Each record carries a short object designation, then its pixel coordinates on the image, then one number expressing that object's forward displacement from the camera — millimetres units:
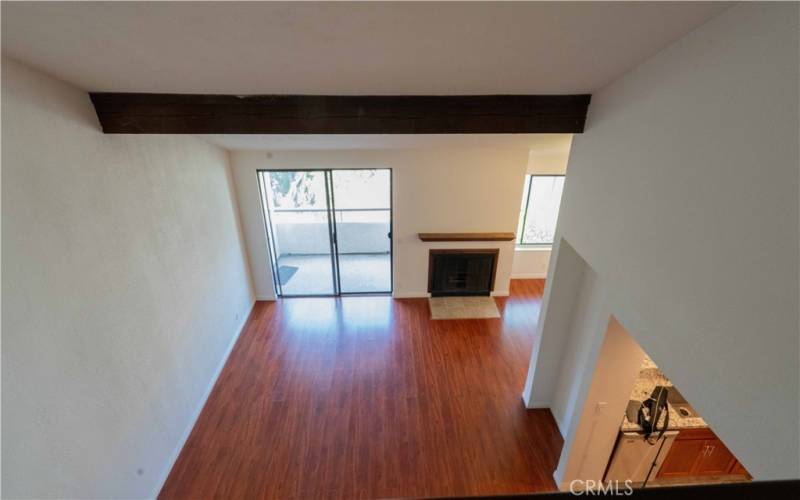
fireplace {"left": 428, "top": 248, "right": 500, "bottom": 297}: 5172
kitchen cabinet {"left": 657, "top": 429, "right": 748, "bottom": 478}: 2568
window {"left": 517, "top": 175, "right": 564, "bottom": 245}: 5566
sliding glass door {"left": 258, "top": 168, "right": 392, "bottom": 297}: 4836
